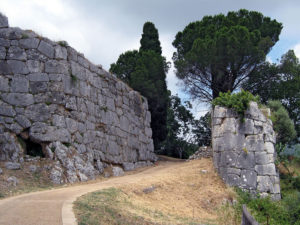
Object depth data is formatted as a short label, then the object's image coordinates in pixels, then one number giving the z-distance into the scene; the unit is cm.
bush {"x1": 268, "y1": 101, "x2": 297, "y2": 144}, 1658
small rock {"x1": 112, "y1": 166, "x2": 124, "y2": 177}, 1480
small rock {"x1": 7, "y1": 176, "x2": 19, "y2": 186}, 1030
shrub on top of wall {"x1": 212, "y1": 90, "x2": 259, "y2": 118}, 1262
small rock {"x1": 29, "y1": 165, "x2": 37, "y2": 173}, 1136
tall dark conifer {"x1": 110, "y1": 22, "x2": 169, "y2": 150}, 2086
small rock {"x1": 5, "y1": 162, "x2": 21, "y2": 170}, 1109
